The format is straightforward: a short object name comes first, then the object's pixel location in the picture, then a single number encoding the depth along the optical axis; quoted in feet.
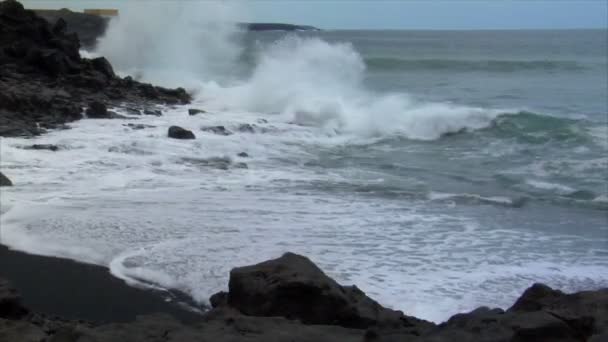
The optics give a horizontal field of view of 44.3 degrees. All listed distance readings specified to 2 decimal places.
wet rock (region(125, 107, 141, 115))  55.44
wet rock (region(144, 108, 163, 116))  56.19
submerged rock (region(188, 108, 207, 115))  58.65
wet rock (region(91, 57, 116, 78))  71.92
